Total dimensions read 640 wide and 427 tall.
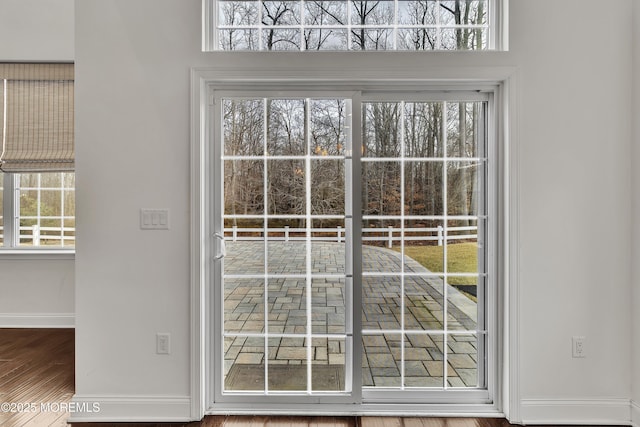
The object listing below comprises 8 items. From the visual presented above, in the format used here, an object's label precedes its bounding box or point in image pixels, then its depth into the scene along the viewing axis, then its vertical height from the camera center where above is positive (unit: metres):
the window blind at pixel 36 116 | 3.33 +0.88
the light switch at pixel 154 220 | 2.08 -0.03
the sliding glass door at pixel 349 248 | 2.17 -0.20
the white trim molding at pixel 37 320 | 3.42 -0.97
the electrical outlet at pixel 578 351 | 2.05 -0.76
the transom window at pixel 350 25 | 2.20 +1.12
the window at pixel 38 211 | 3.51 +0.03
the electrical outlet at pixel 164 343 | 2.08 -0.72
